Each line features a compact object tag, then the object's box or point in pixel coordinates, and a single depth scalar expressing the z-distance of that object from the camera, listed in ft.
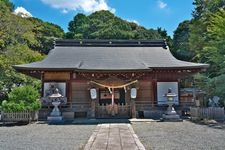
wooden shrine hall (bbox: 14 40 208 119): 37.06
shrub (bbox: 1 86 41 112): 31.49
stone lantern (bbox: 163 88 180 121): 34.17
